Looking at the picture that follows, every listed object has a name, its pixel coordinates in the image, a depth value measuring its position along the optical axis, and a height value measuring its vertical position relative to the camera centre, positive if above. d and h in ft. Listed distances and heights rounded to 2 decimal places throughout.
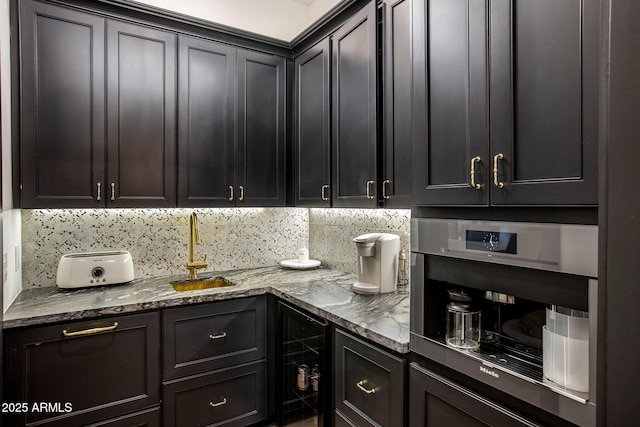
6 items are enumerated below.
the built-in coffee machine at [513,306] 2.98 -1.03
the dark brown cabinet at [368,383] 4.64 -2.40
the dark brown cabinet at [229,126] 7.97 +1.89
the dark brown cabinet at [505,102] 2.97 +1.00
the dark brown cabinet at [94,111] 6.54 +1.86
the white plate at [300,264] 9.53 -1.46
